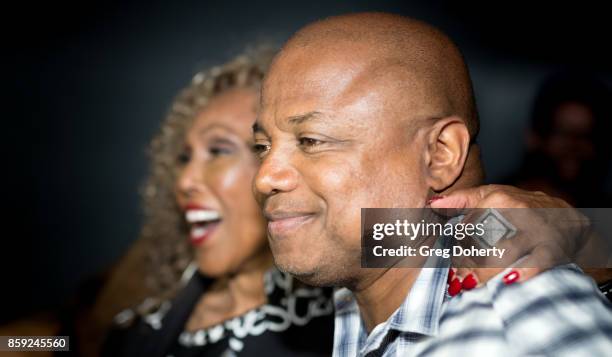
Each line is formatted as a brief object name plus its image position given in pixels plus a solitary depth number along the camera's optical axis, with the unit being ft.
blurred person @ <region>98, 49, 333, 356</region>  6.07
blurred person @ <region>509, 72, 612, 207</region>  8.66
